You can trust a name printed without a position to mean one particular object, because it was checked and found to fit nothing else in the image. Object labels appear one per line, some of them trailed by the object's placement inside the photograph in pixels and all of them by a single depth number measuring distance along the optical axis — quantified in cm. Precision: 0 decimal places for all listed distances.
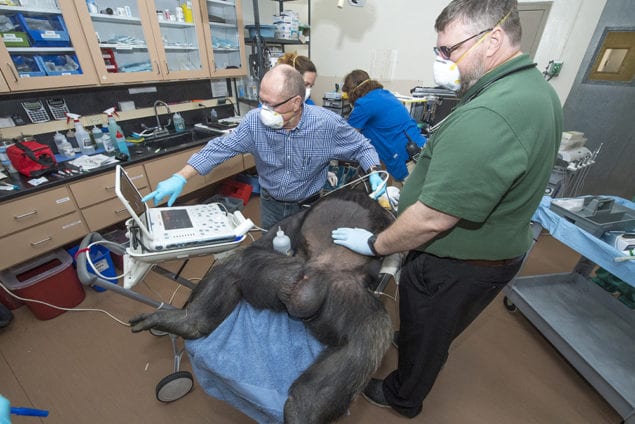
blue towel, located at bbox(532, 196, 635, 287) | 137
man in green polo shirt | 78
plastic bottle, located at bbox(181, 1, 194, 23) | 269
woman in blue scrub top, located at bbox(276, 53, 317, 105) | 253
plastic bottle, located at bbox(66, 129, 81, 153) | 245
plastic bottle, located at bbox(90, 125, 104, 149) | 251
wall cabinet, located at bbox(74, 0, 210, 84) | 223
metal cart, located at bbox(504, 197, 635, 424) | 145
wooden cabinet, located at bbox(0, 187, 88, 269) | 182
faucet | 293
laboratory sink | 258
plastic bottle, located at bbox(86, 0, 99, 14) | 217
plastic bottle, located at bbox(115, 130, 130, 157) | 243
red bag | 196
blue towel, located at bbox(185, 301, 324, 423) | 94
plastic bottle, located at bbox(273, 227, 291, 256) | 134
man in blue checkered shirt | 145
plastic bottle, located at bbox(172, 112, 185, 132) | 309
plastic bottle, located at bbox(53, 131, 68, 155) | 234
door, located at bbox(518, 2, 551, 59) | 300
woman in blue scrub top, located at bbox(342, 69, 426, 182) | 252
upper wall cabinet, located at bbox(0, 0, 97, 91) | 187
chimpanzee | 100
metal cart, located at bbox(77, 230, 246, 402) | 102
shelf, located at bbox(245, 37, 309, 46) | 327
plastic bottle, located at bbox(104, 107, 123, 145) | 248
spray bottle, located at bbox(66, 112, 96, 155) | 239
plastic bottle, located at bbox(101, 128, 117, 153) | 246
